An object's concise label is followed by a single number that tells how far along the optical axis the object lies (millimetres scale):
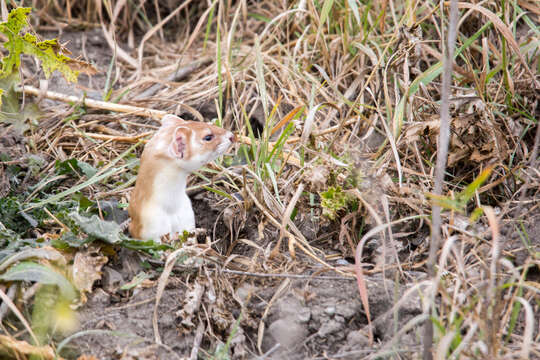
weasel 6203
